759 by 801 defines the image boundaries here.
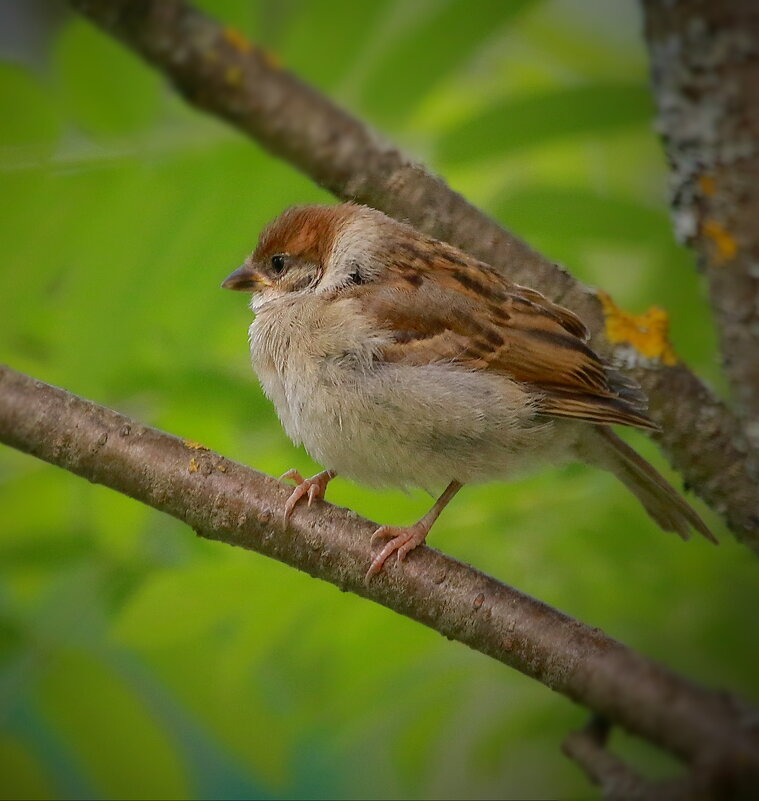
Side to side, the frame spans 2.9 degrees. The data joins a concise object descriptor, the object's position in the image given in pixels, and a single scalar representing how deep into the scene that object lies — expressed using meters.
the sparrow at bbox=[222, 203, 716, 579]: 3.20
